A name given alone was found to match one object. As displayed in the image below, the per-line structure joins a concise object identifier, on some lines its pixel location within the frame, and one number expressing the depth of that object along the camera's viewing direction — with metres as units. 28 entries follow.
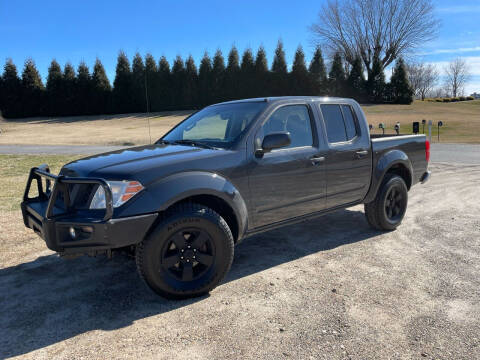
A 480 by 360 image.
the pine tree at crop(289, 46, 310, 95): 46.81
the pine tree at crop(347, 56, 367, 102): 50.19
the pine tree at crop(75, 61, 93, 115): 47.12
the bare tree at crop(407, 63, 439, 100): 98.12
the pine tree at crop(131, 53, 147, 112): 47.06
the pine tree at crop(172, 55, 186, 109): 47.88
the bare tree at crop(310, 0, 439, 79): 54.36
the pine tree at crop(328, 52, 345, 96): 48.81
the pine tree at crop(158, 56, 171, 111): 47.97
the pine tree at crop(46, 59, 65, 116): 46.62
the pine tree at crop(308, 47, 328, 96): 46.78
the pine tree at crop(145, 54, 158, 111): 47.55
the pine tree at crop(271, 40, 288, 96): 47.09
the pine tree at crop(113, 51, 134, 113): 47.19
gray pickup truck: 3.14
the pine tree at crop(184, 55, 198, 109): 47.80
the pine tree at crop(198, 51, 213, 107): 47.66
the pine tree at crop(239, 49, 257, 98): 47.47
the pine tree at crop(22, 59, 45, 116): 46.22
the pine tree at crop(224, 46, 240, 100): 47.59
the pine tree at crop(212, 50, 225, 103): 47.62
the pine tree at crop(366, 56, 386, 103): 50.34
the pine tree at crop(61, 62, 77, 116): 46.81
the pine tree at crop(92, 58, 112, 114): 47.16
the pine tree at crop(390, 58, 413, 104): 48.69
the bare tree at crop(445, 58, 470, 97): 108.44
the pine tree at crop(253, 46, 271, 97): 47.38
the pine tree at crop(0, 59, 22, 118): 45.91
